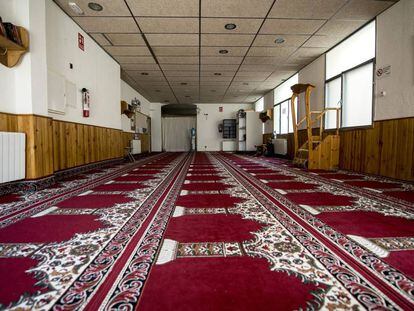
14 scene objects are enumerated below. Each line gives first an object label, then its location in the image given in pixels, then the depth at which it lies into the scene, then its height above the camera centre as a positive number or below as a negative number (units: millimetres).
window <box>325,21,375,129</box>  4667 +1392
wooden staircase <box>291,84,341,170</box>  5324 -206
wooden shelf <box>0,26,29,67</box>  2936 +1107
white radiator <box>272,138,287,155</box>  8438 -67
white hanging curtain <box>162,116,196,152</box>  14453 +630
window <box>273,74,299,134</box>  8500 +1338
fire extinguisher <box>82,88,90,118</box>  4915 +813
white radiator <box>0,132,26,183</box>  2742 -171
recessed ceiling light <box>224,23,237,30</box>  4665 +2243
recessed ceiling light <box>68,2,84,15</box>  3923 +2204
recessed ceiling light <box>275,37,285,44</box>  5262 +2254
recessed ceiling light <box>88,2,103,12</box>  3940 +2217
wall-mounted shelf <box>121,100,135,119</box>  8070 +1110
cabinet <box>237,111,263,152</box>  11422 +568
